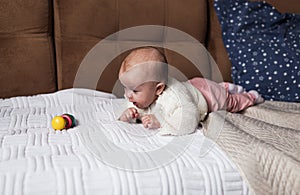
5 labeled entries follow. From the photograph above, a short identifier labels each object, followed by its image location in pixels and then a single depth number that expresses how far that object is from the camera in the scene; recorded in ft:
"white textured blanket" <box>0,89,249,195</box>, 2.82
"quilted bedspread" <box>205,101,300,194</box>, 3.06
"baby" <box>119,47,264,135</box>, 3.91
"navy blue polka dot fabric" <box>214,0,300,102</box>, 5.19
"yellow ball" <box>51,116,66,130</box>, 3.76
